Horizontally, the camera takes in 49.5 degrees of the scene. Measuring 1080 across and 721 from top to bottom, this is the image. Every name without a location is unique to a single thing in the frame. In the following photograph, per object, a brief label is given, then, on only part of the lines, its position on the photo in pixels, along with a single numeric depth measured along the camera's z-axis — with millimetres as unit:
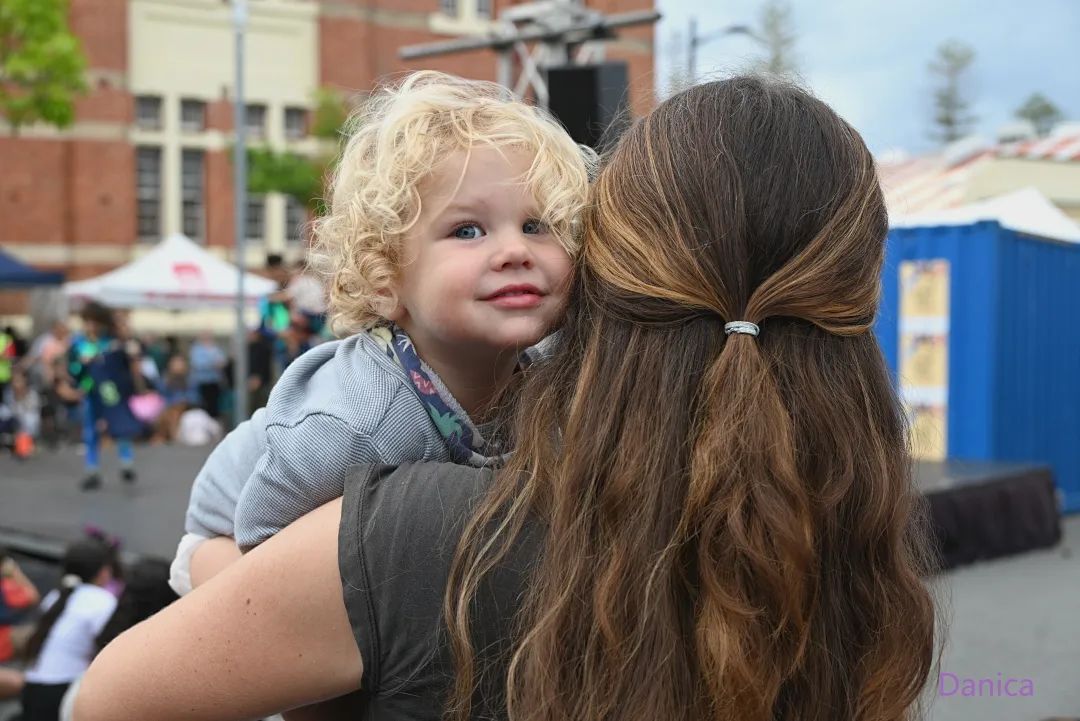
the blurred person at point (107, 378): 10219
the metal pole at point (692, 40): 17952
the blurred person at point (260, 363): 13297
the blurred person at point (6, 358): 14102
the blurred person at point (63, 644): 4393
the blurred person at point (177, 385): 16438
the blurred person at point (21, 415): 13750
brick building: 27125
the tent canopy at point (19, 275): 16453
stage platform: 7621
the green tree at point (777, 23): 49438
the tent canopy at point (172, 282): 17109
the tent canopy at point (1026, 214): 11164
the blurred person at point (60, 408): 14211
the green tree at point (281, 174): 24250
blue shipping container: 9430
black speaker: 6535
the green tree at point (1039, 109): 55719
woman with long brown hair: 1101
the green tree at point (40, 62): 17844
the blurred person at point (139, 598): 4516
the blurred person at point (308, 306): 10906
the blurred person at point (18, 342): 16516
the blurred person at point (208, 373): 17125
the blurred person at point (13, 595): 6147
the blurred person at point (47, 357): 15545
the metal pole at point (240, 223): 13086
